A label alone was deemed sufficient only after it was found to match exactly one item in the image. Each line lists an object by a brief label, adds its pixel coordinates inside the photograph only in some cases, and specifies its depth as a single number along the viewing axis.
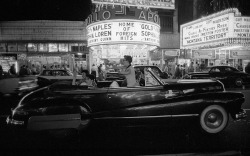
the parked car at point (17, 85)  8.26
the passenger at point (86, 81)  5.25
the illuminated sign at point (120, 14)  9.74
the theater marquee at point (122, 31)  9.98
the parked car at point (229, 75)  13.41
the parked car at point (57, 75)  12.68
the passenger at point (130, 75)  4.95
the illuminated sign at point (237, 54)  18.72
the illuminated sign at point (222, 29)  11.52
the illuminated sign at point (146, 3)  8.68
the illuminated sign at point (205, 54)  18.59
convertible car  4.14
